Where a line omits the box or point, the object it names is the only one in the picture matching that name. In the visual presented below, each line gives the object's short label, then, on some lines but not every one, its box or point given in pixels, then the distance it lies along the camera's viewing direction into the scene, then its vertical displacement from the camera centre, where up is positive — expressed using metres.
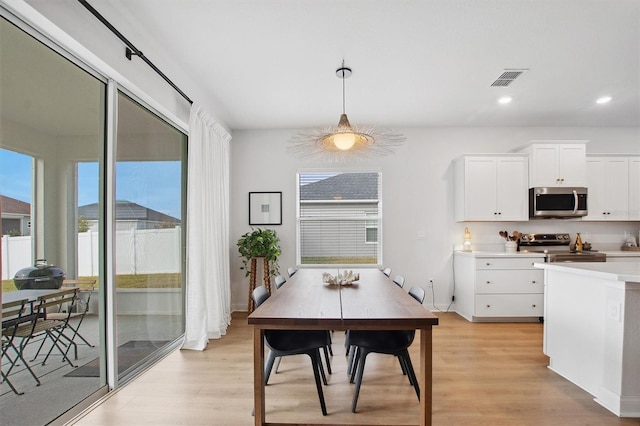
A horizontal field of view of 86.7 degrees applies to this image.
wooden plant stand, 4.68 -0.94
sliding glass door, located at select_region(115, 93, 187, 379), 2.72 -0.22
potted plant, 4.61 -0.49
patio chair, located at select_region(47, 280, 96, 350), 2.16 -0.64
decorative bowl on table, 2.96 -0.61
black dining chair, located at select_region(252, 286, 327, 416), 2.28 -0.91
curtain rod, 2.00 +1.15
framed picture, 5.13 +0.03
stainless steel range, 4.76 -0.47
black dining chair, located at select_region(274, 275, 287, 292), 3.24 -0.69
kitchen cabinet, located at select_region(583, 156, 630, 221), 4.73 +0.35
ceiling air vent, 3.26 +1.32
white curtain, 3.46 -0.28
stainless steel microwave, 4.58 +0.11
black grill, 1.83 -0.38
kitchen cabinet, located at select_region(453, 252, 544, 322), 4.42 -1.01
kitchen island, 2.24 -0.88
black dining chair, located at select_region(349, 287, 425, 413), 2.29 -0.92
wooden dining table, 1.88 -0.62
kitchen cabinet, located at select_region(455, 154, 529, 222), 4.68 +0.33
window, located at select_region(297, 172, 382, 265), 5.16 -0.08
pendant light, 2.88 +0.63
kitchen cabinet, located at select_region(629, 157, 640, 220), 4.72 +0.31
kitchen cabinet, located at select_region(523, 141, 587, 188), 4.60 +0.65
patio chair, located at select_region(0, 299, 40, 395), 1.72 -0.63
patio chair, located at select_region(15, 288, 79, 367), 1.85 -0.67
